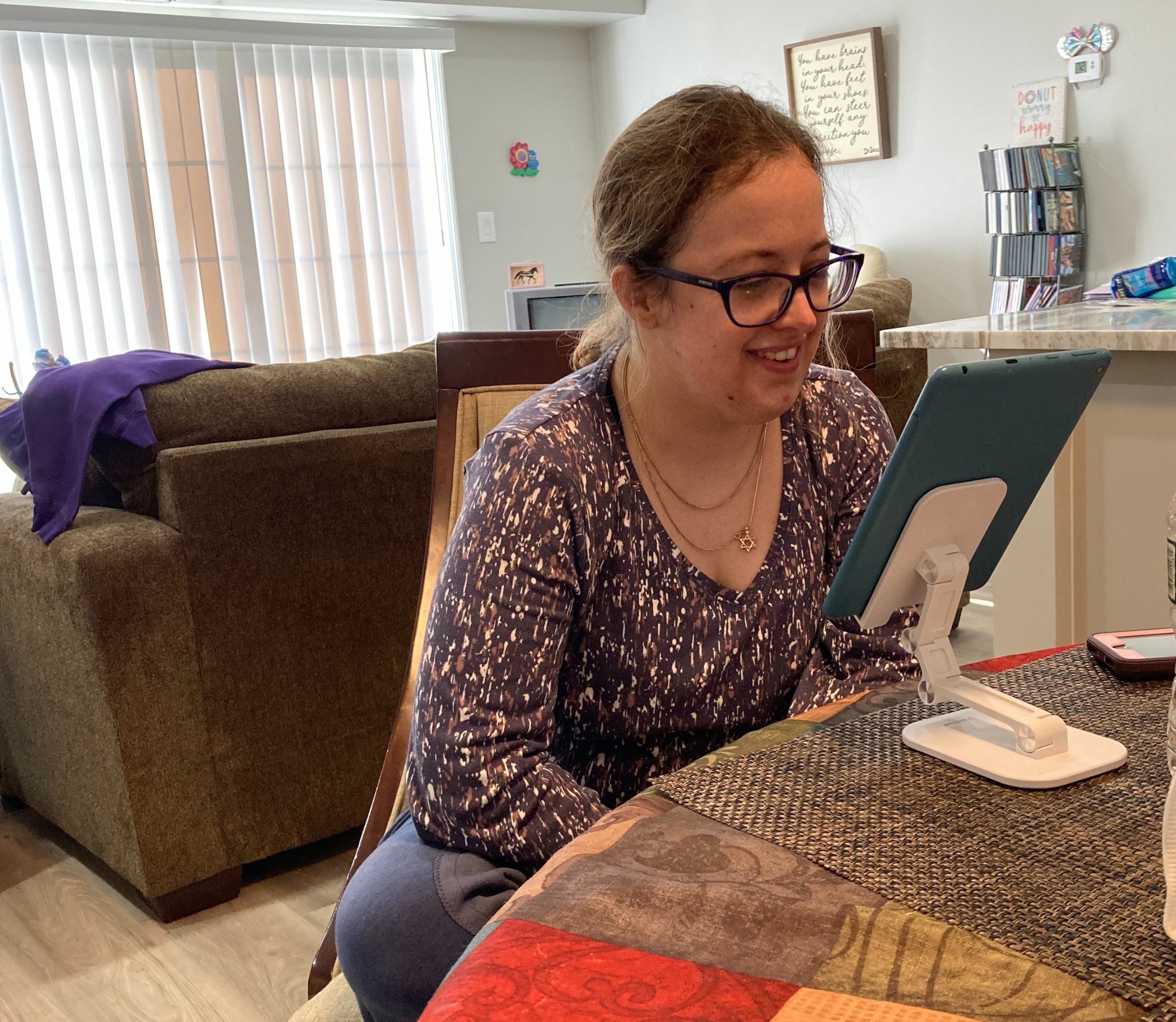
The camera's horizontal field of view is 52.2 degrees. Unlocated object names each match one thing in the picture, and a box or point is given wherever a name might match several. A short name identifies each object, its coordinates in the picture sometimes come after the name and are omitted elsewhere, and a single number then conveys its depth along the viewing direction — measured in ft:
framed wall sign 15.14
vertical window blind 15.07
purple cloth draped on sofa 6.83
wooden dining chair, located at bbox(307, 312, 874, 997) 5.33
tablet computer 2.54
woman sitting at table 3.23
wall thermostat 12.86
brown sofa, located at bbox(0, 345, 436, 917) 6.91
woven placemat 1.82
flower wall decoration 18.72
